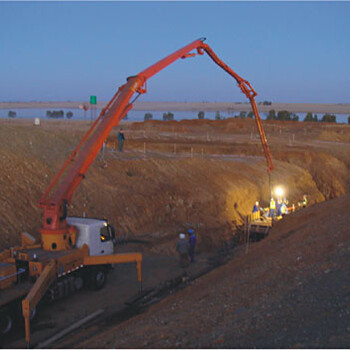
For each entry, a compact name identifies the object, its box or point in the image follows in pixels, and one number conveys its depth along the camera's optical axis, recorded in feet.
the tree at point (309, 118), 390.75
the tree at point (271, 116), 404.63
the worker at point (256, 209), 80.36
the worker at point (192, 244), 63.21
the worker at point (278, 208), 82.79
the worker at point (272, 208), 78.59
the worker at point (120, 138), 102.58
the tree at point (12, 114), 395.12
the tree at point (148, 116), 432.91
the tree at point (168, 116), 426.92
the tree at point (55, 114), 475.19
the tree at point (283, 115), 393.09
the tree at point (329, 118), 374.14
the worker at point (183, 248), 59.88
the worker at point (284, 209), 81.71
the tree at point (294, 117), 400.96
